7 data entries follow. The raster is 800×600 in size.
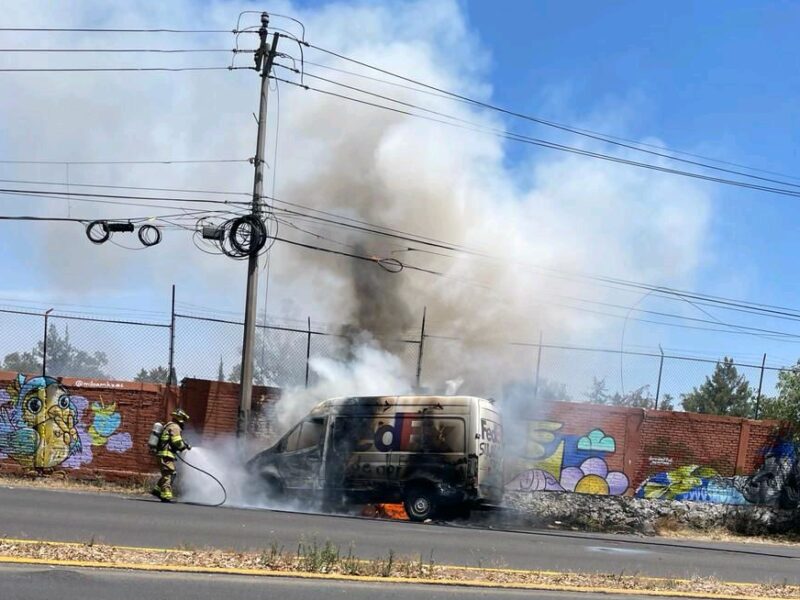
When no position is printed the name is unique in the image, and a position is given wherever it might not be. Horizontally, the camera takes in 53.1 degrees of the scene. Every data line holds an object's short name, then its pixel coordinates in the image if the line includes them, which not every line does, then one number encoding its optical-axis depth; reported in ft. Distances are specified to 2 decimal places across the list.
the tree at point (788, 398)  63.57
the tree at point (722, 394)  138.00
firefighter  43.35
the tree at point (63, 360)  67.56
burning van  43.21
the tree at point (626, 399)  67.82
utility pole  51.24
